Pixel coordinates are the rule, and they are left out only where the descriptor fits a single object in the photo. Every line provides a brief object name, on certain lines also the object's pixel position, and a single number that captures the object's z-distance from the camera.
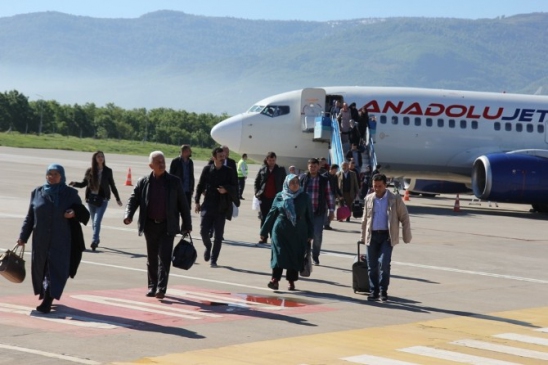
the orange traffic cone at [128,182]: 41.59
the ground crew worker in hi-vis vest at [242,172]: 36.16
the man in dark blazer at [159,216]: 15.27
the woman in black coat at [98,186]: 21.34
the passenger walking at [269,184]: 22.05
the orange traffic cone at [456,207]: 36.78
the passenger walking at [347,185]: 30.23
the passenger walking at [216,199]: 19.44
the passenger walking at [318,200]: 20.00
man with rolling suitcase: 16.44
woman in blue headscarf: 14.00
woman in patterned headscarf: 16.80
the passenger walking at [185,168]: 22.73
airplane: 36.56
